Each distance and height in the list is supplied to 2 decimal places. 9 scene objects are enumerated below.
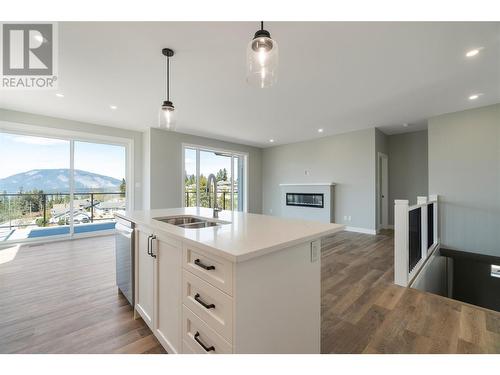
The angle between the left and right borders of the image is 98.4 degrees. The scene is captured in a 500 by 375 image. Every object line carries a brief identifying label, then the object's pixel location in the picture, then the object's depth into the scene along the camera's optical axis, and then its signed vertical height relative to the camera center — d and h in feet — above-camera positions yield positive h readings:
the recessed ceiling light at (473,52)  7.37 +4.69
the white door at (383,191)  18.70 -0.30
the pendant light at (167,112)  7.35 +2.63
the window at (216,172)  19.56 +1.34
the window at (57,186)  13.55 +0.13
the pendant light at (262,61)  4.25 +2.67
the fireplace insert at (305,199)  19.66 -1.15
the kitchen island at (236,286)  3.24 -1.75
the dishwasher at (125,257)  6.26 -2.19
